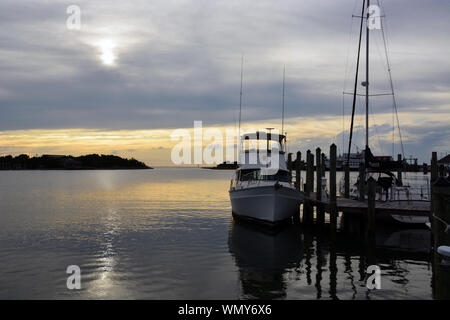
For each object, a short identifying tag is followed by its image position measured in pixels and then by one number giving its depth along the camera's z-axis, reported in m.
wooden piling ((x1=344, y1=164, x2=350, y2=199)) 26.86
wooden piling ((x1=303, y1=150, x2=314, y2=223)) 26.22
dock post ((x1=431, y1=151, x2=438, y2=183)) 22.51
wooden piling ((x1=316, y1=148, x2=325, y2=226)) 23.83
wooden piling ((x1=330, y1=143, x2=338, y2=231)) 20.94
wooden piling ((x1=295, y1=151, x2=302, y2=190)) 28.82
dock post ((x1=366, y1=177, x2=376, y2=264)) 18.02
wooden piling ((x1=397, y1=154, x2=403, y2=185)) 32.85
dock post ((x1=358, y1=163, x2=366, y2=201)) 21.97
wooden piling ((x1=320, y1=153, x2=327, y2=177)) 25.35
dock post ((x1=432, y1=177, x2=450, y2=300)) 7.57
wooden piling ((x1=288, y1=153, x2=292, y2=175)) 30.98
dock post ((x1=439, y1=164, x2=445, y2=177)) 28.78
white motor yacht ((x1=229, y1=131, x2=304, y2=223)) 21.77
